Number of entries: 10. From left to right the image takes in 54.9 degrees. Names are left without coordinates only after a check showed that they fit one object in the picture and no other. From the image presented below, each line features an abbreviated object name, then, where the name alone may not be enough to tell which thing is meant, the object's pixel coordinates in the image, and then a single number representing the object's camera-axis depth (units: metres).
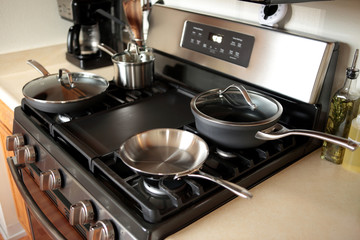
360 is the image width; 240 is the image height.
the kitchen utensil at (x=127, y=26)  1.32
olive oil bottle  0.86
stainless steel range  0.69
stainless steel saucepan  1.13
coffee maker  1.43
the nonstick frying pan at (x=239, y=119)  0.77
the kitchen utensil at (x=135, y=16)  1.30
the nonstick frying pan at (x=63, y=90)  0.99
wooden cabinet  1.23
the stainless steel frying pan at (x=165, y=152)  0.72
